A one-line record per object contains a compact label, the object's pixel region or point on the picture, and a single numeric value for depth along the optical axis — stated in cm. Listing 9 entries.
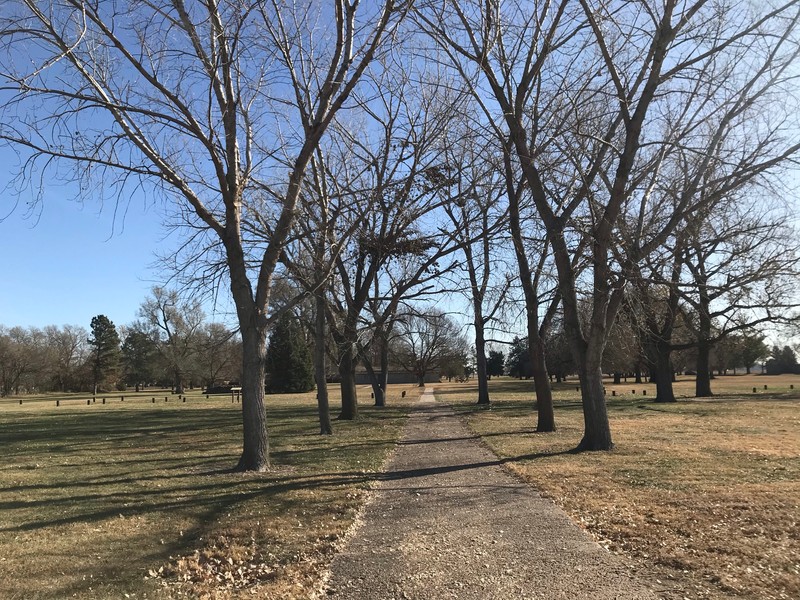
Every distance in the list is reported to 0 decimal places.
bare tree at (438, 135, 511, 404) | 1301
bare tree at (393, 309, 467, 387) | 5484
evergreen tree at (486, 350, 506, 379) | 9774
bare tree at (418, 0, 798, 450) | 1006
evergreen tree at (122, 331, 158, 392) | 7531
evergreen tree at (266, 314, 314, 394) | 5281
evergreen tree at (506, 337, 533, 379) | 8056
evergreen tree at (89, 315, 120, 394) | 7114
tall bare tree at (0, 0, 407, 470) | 918
